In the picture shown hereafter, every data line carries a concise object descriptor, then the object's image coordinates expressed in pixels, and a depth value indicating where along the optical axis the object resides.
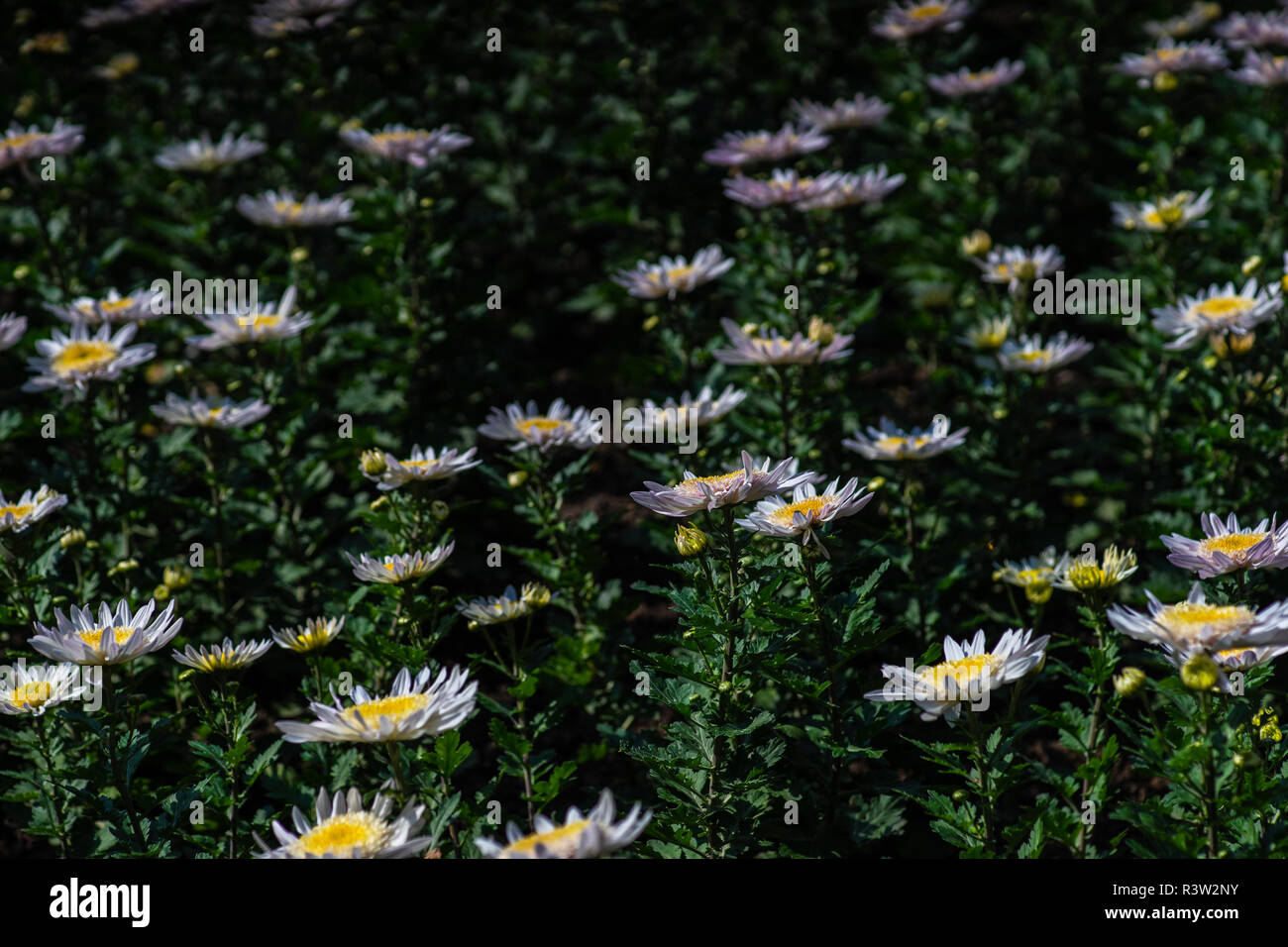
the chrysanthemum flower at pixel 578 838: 2.02
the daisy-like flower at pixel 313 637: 3.19
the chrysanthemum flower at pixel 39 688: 2.92
